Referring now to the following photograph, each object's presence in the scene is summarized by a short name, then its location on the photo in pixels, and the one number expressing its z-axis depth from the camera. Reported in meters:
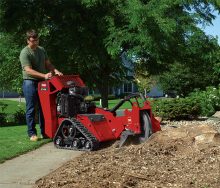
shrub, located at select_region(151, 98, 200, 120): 14.18
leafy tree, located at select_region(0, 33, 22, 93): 15.39
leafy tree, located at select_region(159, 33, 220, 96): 14.20
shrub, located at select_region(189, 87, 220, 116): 16.61
